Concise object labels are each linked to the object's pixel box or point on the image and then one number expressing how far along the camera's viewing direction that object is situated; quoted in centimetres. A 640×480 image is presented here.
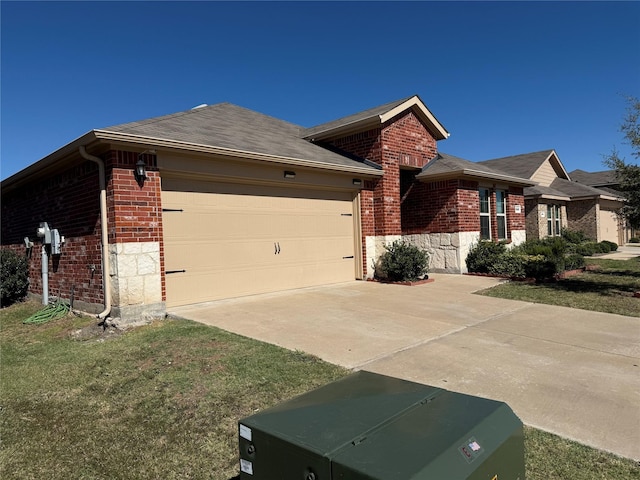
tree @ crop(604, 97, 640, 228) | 882
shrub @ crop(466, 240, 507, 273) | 1276
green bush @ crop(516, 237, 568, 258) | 1231
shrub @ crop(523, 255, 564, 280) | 1141
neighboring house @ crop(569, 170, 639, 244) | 2975
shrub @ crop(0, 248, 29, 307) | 1063
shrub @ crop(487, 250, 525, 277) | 1202
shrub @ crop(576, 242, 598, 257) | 1964
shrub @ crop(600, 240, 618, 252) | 2215
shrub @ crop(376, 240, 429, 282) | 1128
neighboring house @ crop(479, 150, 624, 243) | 2078
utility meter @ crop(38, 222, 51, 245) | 927
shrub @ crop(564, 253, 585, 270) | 1294
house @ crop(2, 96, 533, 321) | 739
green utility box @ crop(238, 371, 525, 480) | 151
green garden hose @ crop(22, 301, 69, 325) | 816
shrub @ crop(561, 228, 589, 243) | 2212
